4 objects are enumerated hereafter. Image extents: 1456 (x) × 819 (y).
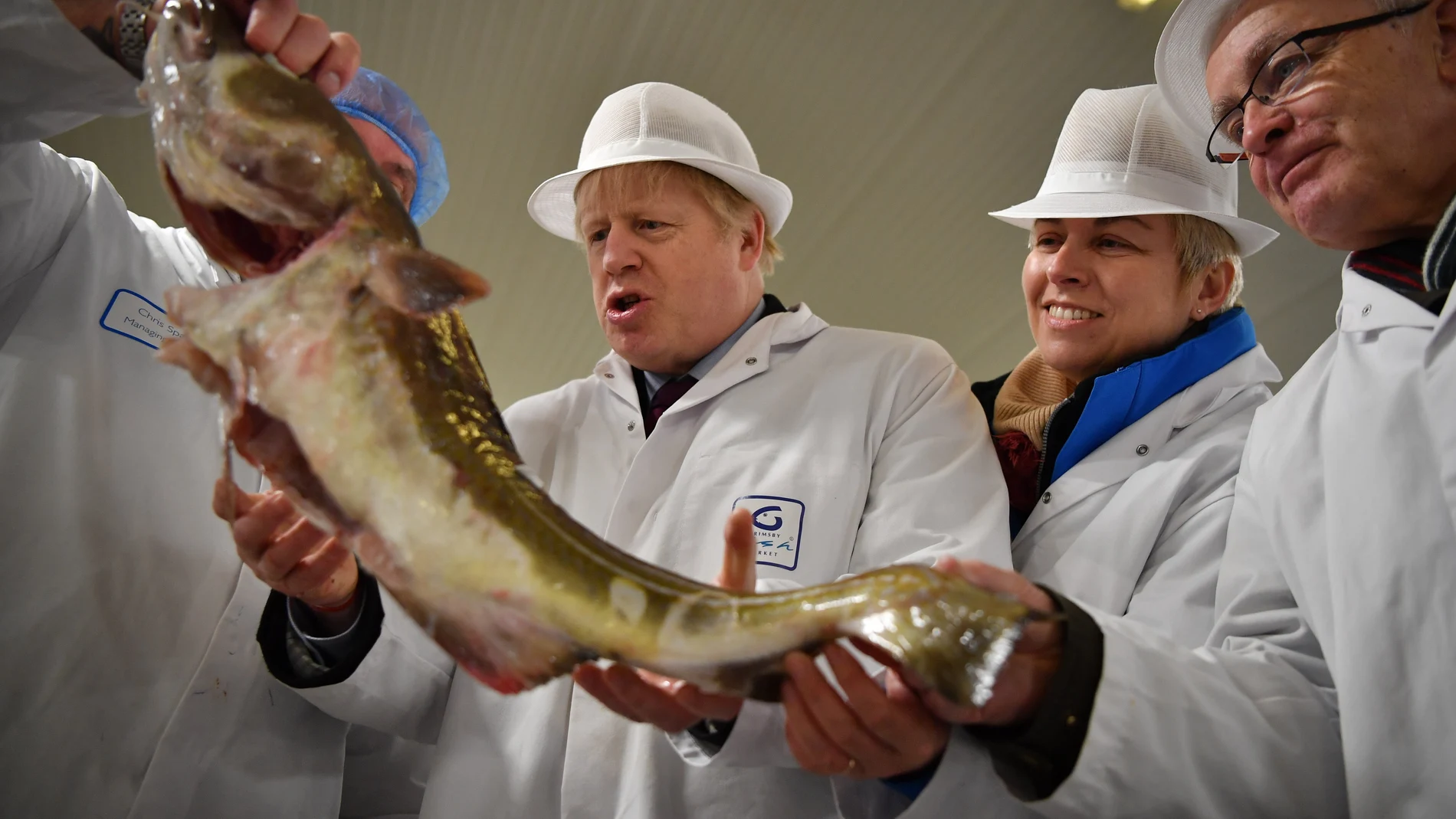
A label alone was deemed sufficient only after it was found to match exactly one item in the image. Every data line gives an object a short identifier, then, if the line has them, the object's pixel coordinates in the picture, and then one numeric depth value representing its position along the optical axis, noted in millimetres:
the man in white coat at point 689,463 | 1352
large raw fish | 768
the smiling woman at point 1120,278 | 1757
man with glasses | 970
